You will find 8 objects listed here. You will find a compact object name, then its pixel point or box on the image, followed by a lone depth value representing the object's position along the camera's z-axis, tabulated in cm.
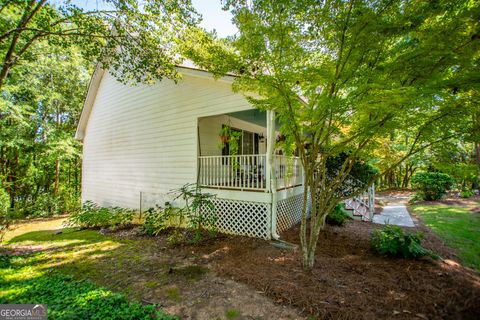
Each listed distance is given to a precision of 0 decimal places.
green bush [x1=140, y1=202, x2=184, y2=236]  693
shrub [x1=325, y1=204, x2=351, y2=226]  715
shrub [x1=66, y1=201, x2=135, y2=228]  841
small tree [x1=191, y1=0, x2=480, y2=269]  287
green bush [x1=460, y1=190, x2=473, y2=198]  1266
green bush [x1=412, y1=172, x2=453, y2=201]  1213
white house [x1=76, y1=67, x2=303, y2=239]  629
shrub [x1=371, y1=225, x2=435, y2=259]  437
